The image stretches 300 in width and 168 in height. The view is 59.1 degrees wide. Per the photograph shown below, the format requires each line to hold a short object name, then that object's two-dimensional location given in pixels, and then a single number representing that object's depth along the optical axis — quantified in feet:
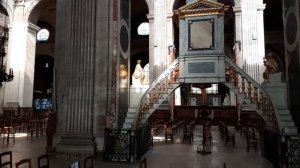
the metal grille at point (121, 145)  29.14
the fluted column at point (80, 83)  31.53
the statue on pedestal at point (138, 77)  48.96
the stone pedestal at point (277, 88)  43.01
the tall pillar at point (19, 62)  74.54
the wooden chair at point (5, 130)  44.33
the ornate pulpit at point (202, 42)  32.76
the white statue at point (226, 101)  90.36
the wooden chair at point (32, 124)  54.39
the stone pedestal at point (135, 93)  46.02
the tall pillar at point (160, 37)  67.05
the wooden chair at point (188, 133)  44.48
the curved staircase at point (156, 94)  32.06
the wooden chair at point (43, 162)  27.07
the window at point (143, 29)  105.40
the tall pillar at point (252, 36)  61.87
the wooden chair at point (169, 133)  42.61
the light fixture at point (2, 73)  42.25
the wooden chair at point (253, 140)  37.25
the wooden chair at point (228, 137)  40.71
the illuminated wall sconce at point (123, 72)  35.17
